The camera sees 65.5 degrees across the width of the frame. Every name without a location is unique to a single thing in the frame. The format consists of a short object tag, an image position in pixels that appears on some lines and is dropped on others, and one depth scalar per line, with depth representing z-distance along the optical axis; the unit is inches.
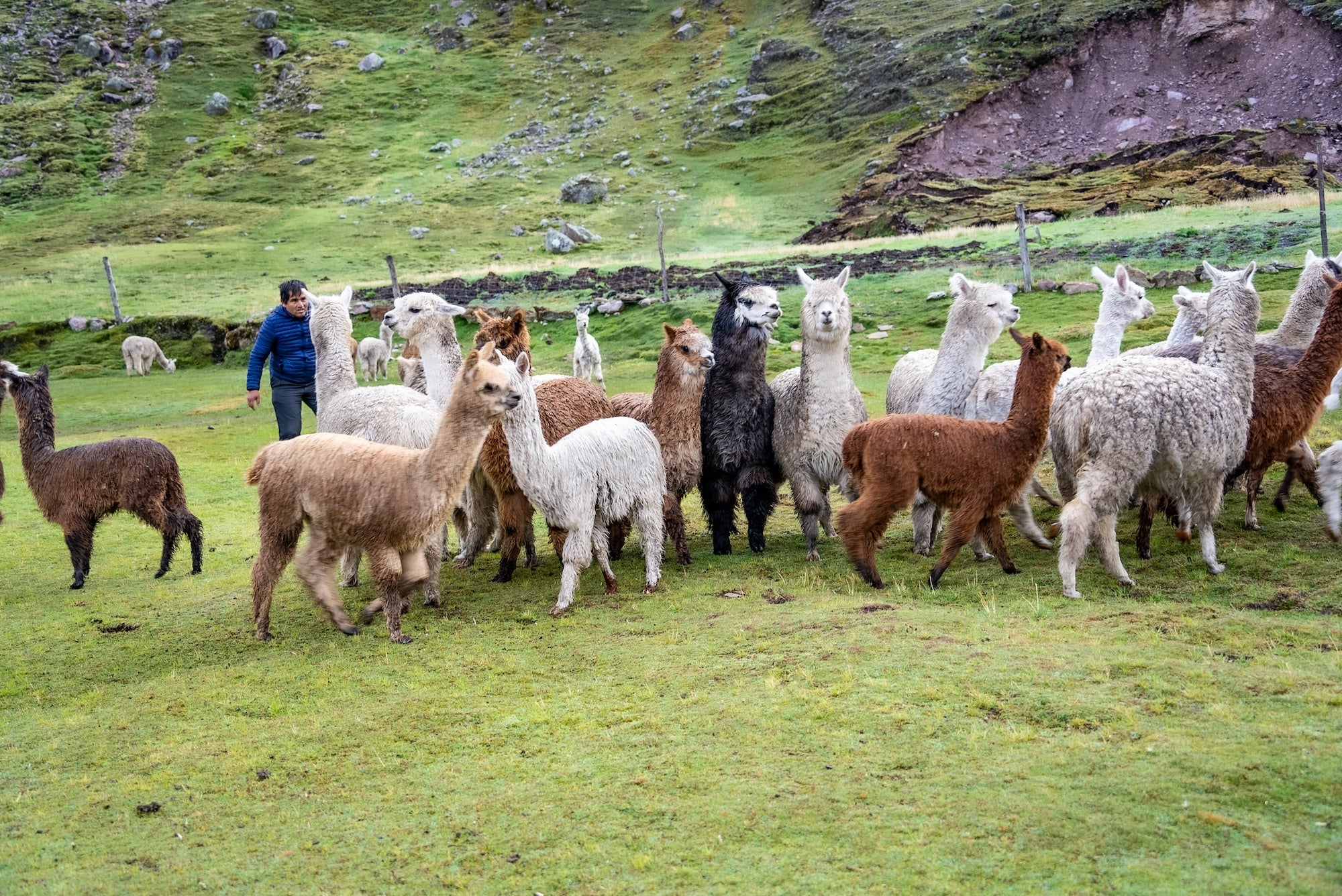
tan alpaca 221.9
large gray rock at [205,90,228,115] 2069.4
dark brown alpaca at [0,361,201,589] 301.4
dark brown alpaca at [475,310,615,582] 270.4
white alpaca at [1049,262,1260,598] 233.6
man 323.0
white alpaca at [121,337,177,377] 846.5
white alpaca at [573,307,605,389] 624.7
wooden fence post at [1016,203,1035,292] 701.9
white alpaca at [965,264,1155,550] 274.4
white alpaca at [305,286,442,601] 272.8
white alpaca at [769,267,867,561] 292.5
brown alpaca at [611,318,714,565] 294.8
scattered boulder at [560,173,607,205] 1605.6
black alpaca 302.4
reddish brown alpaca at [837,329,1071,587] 242.4
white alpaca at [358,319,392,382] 740.6
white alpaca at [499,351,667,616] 248.8
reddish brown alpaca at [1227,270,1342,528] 256.1
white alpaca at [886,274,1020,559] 297.3
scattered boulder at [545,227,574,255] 1320.1
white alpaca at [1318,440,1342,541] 238.7
